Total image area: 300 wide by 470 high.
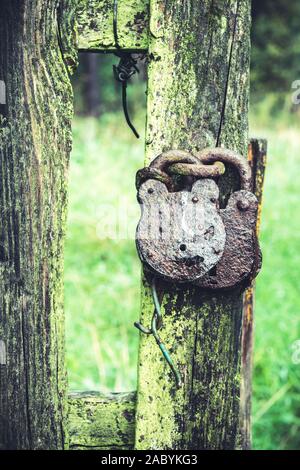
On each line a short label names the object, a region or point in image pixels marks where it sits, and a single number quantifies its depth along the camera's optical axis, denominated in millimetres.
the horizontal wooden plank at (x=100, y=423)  727
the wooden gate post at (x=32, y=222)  648
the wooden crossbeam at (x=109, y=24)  661
